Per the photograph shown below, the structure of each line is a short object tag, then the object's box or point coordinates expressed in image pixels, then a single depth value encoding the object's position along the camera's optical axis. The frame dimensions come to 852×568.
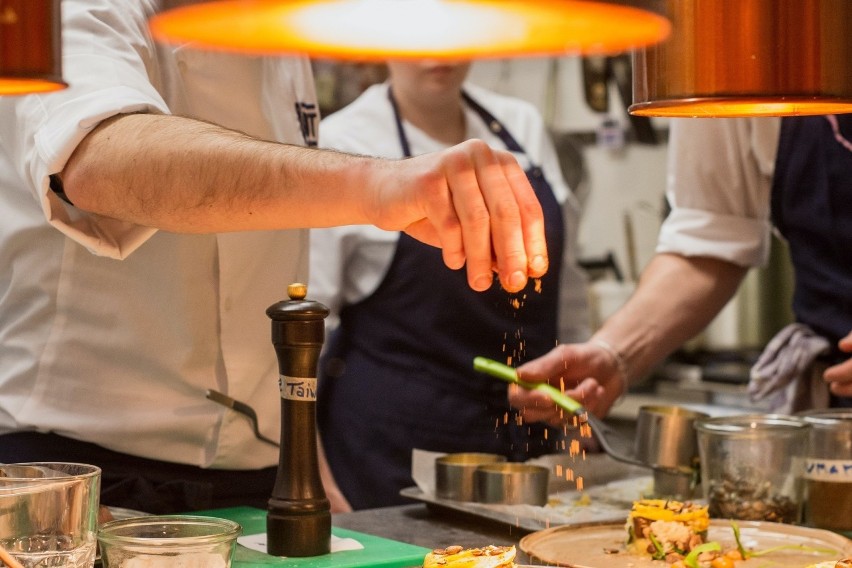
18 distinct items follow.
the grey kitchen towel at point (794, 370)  2.42
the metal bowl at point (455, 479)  2.14
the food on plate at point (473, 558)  1.75
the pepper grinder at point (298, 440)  1.87
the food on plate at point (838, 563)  1.77
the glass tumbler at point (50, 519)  1.69
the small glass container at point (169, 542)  1.71
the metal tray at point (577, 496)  2.09
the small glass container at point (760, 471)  2.10
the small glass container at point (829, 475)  2.09
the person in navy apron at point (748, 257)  2.42
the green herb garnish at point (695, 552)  1.87
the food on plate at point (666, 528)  1.94
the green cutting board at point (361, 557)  1.85
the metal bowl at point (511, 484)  2.13
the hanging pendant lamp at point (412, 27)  1.44
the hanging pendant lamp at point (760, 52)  1.72
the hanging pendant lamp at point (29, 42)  1.57
